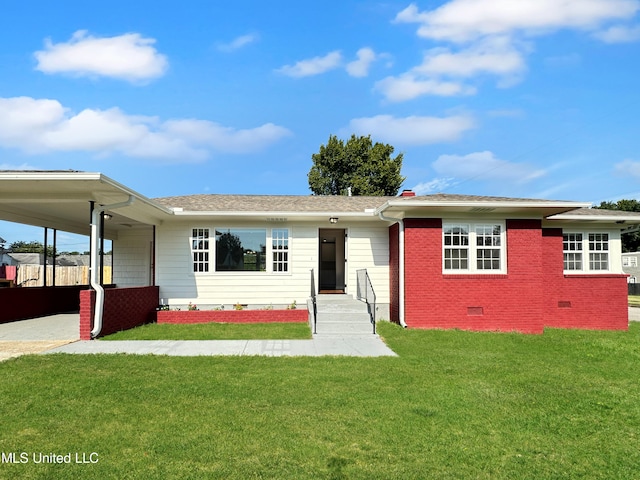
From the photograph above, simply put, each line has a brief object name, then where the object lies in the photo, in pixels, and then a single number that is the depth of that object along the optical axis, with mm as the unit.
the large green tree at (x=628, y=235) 49938
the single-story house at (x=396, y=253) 11578
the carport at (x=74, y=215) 8562
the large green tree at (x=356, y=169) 33250
